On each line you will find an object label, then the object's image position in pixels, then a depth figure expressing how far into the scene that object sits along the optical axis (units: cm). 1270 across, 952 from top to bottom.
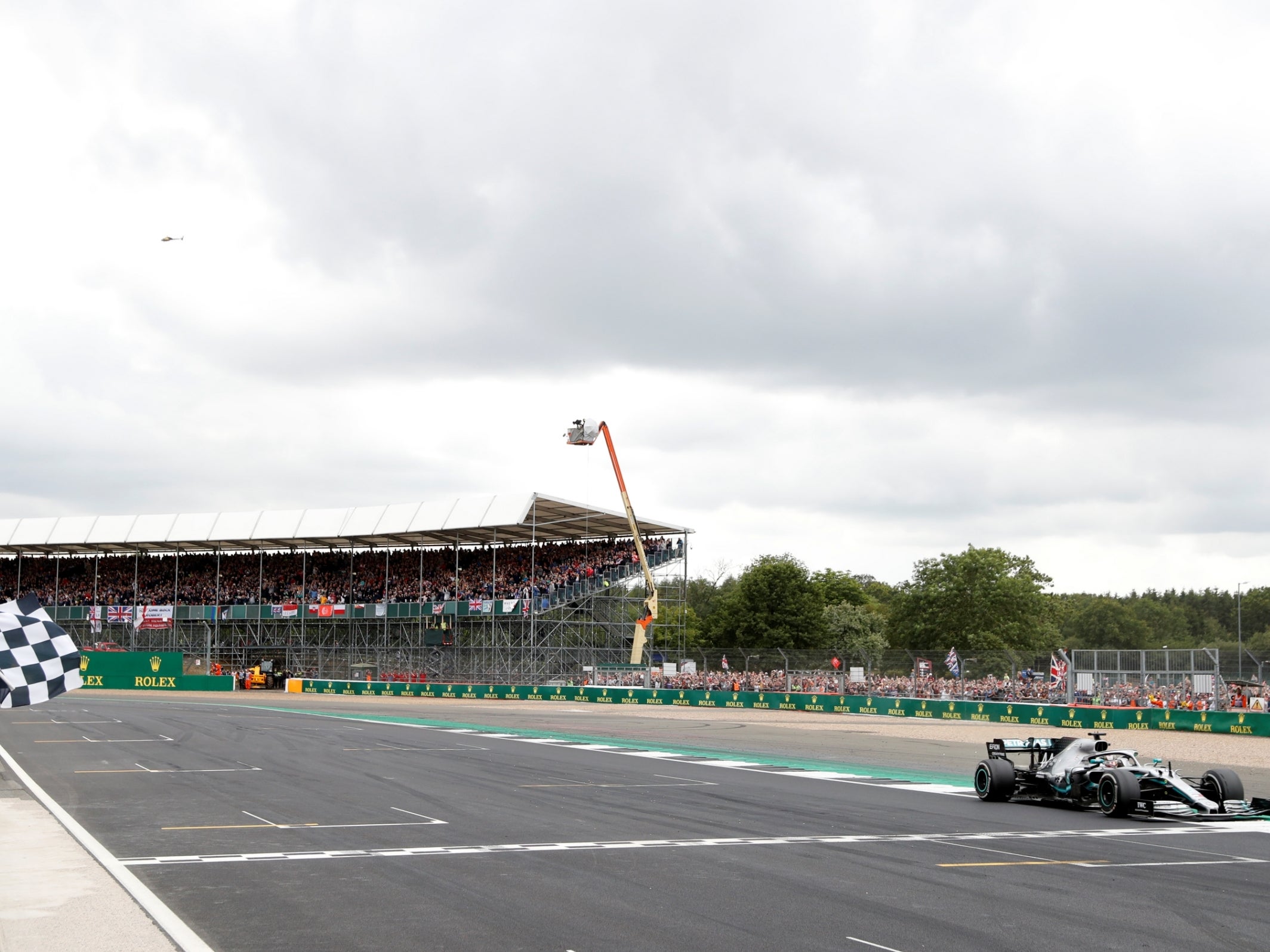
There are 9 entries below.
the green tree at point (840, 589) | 11400
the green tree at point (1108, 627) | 15400
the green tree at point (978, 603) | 9862
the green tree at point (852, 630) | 10219
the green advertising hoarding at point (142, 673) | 6606
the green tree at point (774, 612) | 9962
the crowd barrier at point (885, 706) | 3472
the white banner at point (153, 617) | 7444
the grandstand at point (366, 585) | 6662
